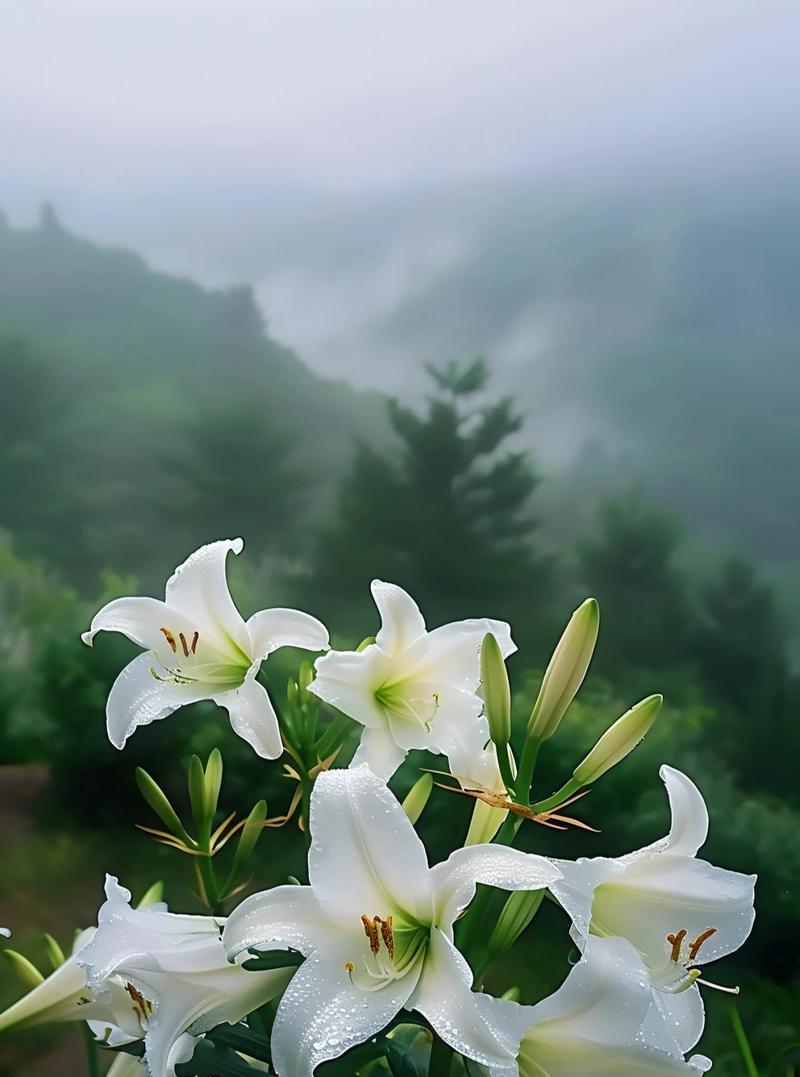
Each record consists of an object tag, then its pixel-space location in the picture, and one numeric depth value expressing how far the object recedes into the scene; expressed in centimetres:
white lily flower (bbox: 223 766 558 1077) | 35
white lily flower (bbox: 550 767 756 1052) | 40
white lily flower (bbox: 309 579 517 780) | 45
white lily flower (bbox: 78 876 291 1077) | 36
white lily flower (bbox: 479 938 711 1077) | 34
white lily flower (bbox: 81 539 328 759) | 48
